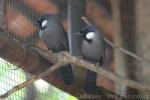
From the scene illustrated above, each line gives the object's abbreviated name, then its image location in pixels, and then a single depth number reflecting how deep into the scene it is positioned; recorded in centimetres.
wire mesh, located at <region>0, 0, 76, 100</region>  491
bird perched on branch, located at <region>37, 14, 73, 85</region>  524
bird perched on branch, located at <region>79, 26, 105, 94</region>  518
